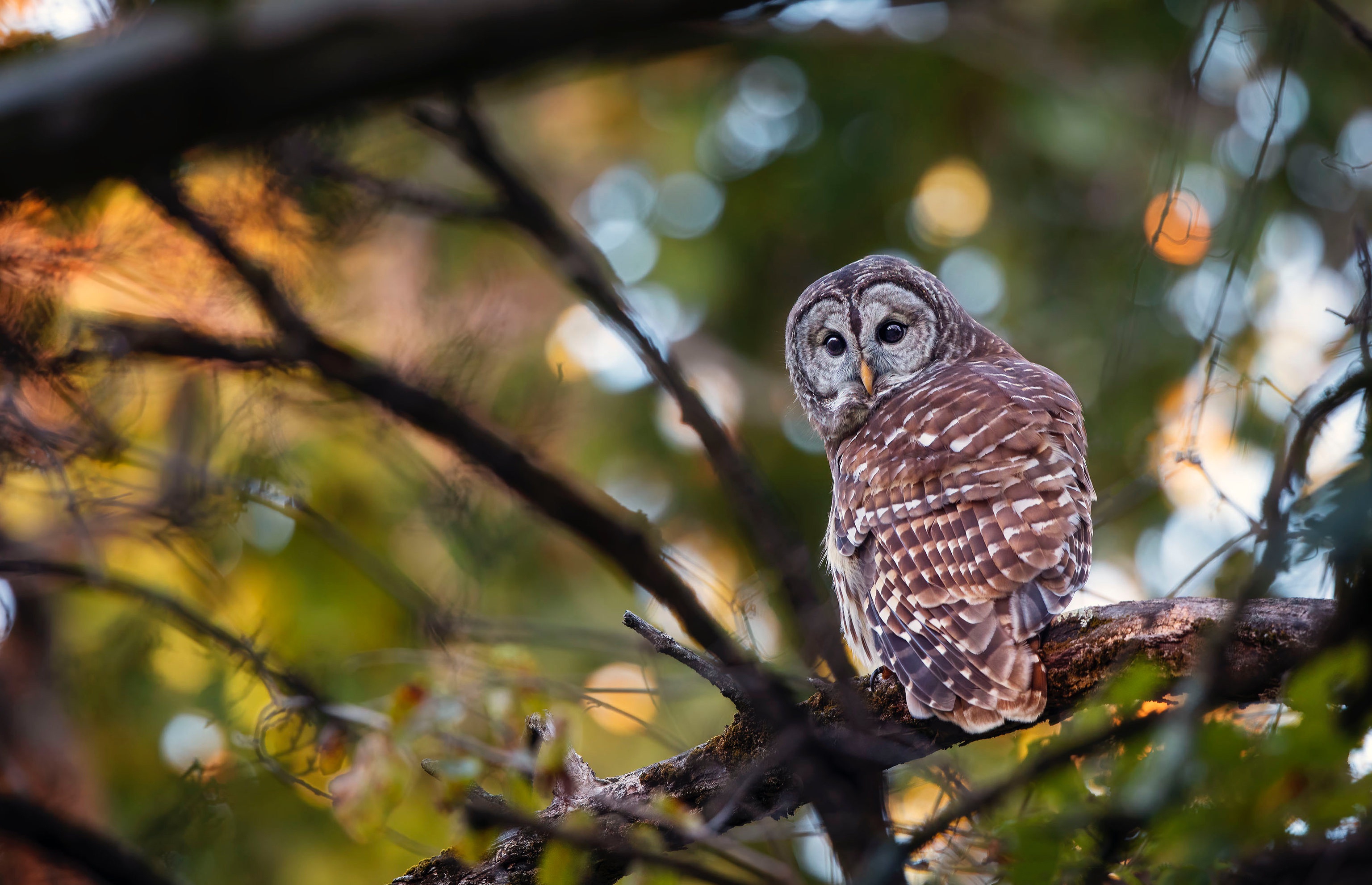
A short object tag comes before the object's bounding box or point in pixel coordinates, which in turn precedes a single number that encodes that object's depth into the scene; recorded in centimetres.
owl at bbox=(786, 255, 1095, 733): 1730
